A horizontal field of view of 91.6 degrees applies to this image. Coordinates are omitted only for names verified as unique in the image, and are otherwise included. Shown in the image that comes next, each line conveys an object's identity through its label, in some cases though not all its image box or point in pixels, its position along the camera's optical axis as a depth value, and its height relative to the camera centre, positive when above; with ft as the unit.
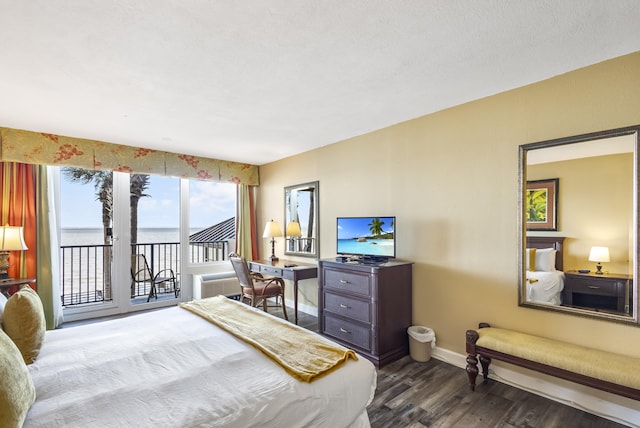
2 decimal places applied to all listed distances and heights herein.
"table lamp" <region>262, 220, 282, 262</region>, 15.23 -0.92
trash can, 9.50 -4.10
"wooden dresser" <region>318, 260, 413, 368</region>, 9.32 -3.05
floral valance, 11.46 +2.43
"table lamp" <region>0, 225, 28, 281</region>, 10.45 -0.94
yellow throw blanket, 5.12 -2.51
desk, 12.60 -2.47
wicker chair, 12.85 -3.19
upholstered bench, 5.86 -3.15
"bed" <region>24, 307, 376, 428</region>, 3.92 -2.51
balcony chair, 15.40 -3.30
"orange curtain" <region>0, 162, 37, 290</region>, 11.37 +0.29
